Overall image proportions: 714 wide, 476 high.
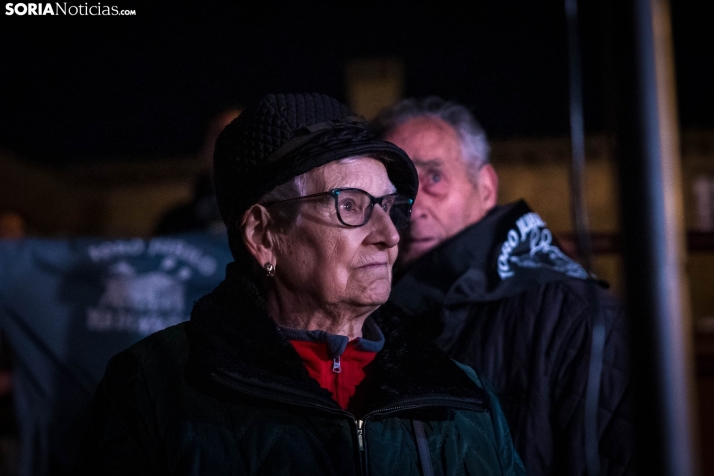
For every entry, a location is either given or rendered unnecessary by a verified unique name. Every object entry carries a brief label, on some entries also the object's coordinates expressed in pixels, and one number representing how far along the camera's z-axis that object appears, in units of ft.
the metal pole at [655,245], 3.09
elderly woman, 5.19
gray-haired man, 6.56
